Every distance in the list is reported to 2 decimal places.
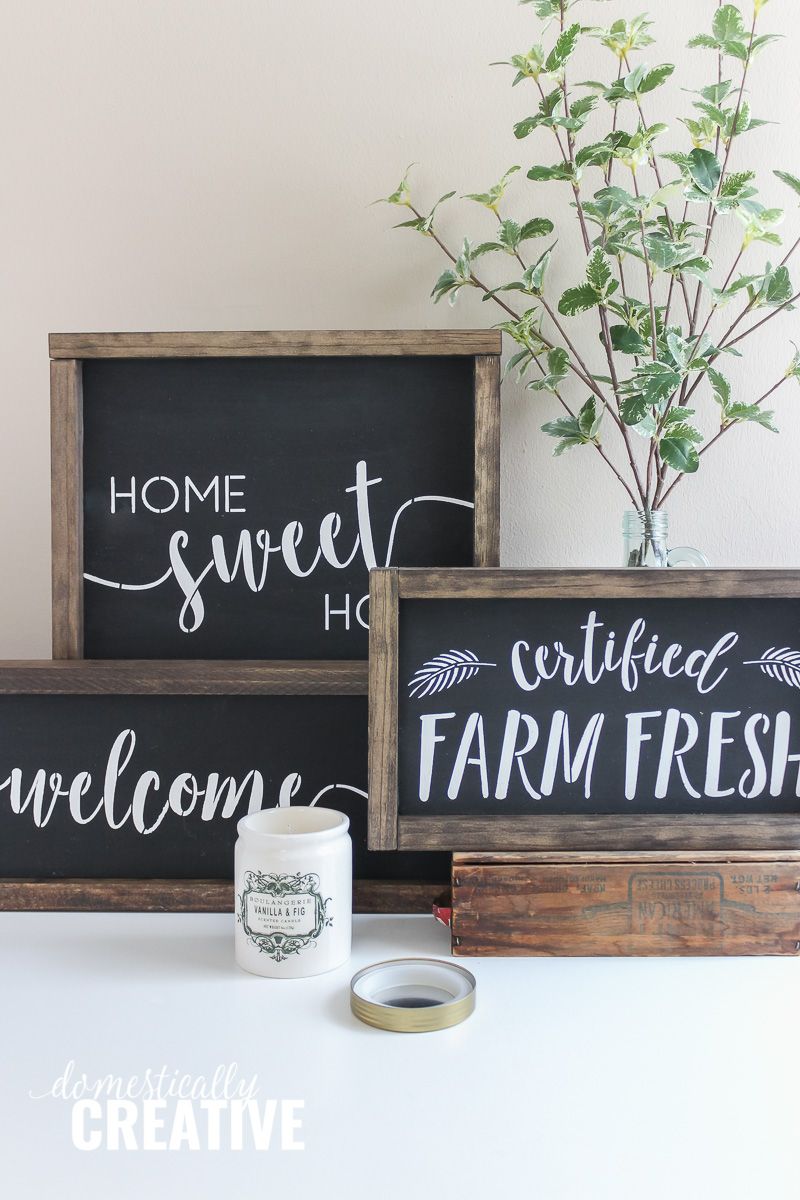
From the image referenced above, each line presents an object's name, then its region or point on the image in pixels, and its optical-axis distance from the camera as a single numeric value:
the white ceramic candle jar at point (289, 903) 0.66
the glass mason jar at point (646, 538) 0.81
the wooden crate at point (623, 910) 0.70
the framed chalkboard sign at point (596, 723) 0.72
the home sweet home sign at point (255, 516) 0.80
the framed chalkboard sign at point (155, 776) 0.80
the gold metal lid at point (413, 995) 0.57
